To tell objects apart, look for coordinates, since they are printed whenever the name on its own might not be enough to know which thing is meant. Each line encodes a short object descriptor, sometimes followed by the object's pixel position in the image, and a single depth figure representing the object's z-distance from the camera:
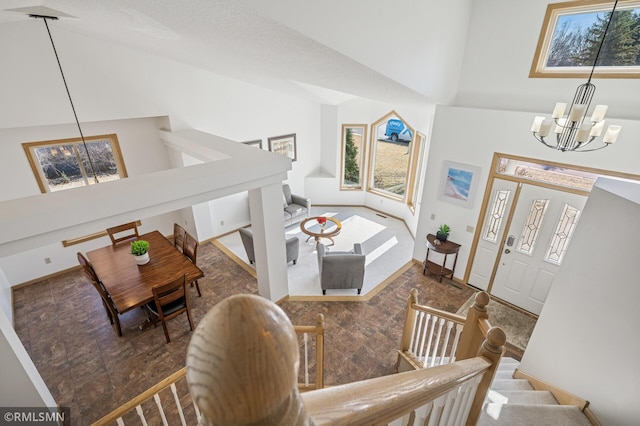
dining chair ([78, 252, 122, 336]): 3.91
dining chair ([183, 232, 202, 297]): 4.79
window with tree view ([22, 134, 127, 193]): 4.96
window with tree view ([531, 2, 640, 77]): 3.45
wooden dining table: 3.80
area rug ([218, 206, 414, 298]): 5.41
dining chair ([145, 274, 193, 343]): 3.65
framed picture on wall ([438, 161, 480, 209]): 4.78
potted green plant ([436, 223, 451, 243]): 5.22
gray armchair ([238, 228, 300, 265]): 5.47
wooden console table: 5.10
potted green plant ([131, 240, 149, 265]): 4.33
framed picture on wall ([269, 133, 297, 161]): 7.32
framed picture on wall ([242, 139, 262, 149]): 6.84
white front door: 4.09
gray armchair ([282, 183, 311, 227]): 7.47
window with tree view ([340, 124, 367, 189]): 8.08
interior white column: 3.96
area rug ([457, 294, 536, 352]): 4.18
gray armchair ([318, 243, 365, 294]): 4.78
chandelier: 2.88
